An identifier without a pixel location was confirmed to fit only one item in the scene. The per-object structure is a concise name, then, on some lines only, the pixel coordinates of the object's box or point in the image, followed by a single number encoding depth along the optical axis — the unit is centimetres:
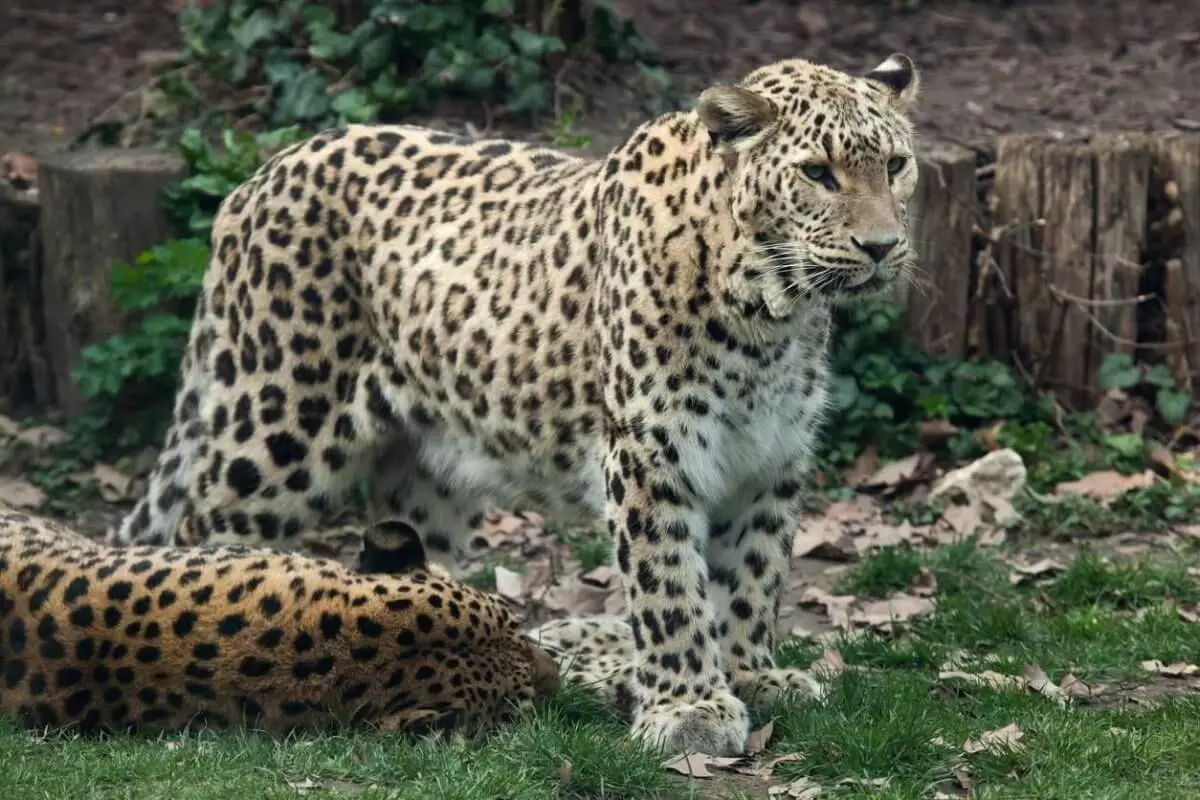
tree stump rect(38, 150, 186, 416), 2292
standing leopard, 1480
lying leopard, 1426
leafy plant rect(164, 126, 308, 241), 2252
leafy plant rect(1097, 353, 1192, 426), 2283
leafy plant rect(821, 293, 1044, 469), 2295
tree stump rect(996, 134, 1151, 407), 2283
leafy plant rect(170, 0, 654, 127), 2444
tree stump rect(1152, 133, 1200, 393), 2278
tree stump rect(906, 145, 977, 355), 2287
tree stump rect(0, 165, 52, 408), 2375
